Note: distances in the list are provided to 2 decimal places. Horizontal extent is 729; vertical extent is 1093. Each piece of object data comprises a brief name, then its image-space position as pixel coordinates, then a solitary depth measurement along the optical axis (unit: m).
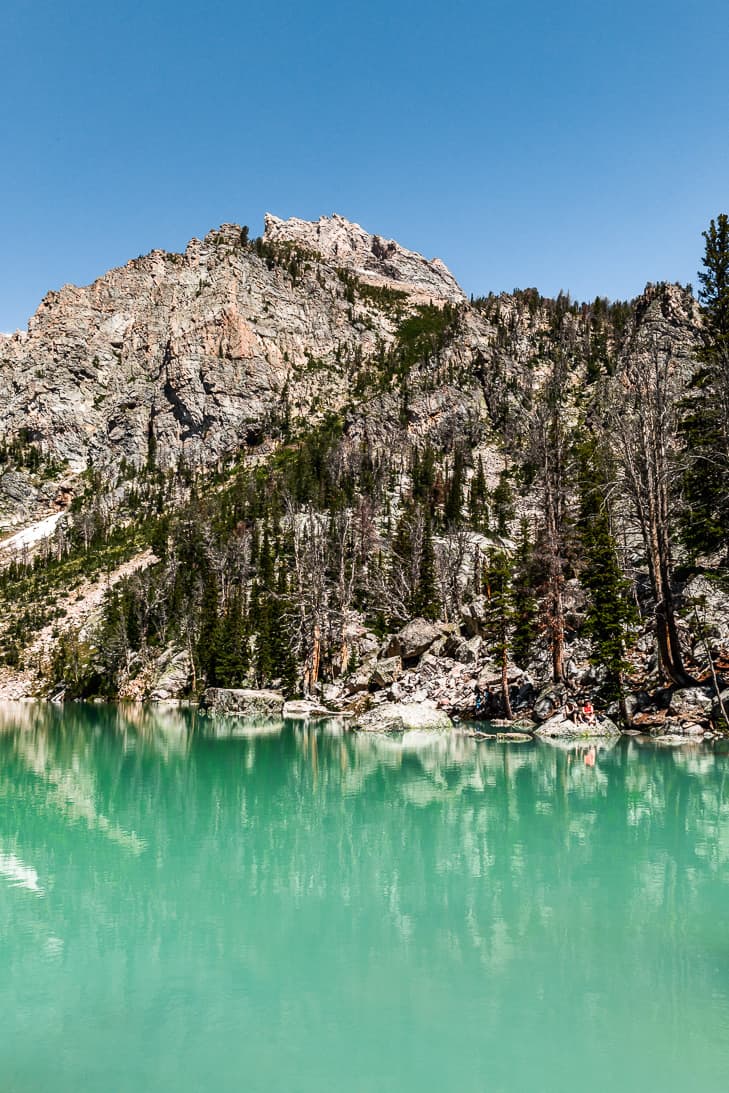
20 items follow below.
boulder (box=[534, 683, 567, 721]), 38.81
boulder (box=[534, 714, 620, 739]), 34.41
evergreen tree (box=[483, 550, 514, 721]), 40.66
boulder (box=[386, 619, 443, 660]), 55.72
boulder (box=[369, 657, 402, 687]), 53.19
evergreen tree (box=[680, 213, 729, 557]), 36.53
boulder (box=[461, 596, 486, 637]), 56.49
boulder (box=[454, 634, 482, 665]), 50.44
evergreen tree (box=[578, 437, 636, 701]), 35.62
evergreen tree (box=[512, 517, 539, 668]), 42.97
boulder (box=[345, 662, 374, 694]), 54.97
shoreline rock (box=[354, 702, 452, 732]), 42.94
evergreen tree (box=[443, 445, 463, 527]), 100.36
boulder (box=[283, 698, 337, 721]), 52.62
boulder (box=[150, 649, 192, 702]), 75.75
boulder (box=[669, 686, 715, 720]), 32.49
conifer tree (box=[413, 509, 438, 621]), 63.62
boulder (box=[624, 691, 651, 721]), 35.62
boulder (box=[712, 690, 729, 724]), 31.62
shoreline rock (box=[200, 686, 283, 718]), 57.62
